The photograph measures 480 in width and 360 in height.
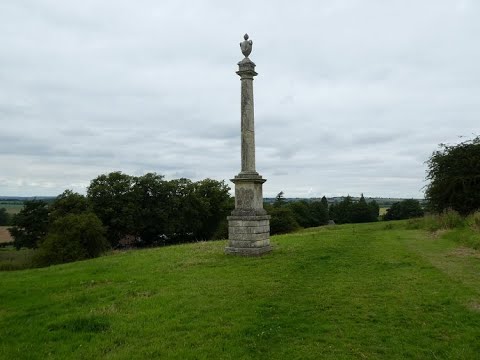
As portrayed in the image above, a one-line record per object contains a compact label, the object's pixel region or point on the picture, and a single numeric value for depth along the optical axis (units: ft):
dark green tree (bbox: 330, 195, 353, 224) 237.06
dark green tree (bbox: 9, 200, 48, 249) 138.10
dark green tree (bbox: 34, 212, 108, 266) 84.89
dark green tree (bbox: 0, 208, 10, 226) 248.73
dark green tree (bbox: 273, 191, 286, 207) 286.42
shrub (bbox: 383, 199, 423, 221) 196.34
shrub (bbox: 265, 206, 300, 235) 171.94
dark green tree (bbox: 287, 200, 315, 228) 223.67
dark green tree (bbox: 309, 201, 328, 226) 234.58
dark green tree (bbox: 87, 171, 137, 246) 142.61
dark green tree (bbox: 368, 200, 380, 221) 225.31
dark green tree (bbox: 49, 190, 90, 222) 125.70
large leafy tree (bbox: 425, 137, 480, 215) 81.30
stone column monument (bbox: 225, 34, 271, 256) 44.68
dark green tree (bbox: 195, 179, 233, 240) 178.91
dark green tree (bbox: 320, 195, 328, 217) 257.46
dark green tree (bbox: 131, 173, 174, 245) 151.94
